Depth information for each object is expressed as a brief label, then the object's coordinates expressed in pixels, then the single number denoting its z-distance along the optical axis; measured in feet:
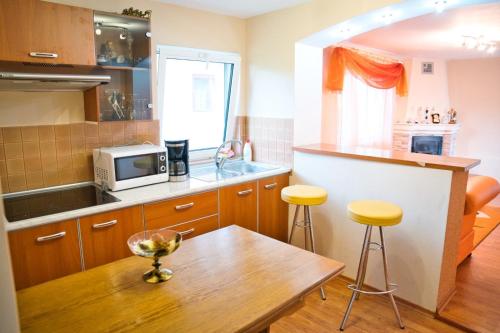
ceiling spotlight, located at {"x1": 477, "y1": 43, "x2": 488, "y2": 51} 16.65
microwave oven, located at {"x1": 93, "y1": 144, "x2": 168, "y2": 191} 8.15
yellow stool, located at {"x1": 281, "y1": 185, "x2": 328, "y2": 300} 8.66
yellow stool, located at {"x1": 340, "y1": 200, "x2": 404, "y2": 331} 7.41
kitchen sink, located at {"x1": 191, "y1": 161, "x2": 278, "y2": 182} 9.93
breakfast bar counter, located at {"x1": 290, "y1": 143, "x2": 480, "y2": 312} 8.00
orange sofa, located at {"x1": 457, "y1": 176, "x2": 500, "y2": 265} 9.32
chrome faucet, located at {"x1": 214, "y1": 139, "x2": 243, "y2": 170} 11.04
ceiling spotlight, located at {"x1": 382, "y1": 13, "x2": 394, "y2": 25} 8.82
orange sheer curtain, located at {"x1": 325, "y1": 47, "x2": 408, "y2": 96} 13.97
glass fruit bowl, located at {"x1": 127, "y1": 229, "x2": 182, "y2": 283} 4.56
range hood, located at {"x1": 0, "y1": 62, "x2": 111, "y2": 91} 6.57
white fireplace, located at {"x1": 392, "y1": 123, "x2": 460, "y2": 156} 21.62
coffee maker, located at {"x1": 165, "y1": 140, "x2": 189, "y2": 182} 9.37
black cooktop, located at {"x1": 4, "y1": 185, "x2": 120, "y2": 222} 6.84
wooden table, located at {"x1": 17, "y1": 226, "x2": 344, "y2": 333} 3.78
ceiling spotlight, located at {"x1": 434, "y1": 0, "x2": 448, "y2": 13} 7.73
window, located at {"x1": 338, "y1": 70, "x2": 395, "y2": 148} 15.42
